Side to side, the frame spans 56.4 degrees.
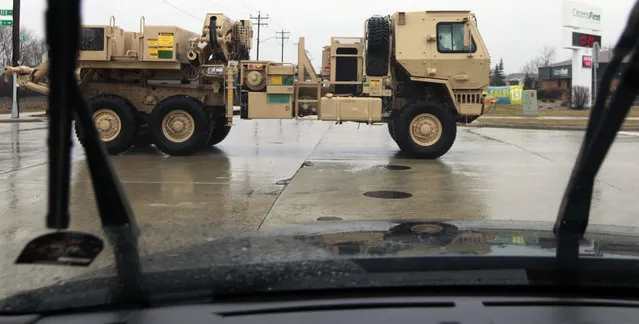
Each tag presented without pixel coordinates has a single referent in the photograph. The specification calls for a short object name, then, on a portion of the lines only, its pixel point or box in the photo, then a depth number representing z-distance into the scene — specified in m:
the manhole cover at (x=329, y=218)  6.74
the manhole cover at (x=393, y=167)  11.30
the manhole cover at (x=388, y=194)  8.24
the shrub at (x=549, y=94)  59.16
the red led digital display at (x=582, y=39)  45.94
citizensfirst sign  45.31
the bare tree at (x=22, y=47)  30.53
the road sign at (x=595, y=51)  24.42
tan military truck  12.59
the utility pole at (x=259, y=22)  60.58
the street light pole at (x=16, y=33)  25.88
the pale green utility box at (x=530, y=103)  34.91
